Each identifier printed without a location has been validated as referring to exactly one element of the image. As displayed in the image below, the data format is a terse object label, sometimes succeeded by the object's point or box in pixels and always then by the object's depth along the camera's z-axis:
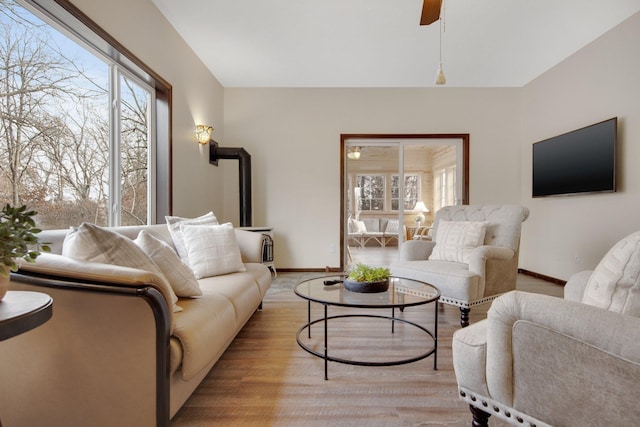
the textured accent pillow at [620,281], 1.03
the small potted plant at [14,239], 1.00
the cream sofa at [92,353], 1.25
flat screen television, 3.38
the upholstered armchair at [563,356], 0.88
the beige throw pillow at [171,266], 1.72
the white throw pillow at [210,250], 2.41
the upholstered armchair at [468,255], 2.53
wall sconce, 3.99
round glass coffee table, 1.87
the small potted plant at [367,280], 2.07
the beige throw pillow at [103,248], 1.43
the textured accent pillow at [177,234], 2.45
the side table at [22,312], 0.90
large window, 1.85
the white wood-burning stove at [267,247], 4.32
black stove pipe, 4.52
